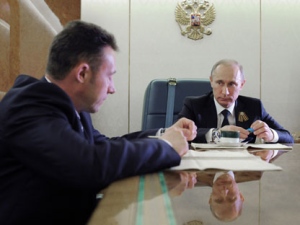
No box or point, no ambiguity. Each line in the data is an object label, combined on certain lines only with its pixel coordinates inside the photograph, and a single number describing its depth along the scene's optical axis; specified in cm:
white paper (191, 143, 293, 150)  182
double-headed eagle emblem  403
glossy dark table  60
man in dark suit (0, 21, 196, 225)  88
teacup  188
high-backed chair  327
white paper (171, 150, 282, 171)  114
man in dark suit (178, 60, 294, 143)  272
